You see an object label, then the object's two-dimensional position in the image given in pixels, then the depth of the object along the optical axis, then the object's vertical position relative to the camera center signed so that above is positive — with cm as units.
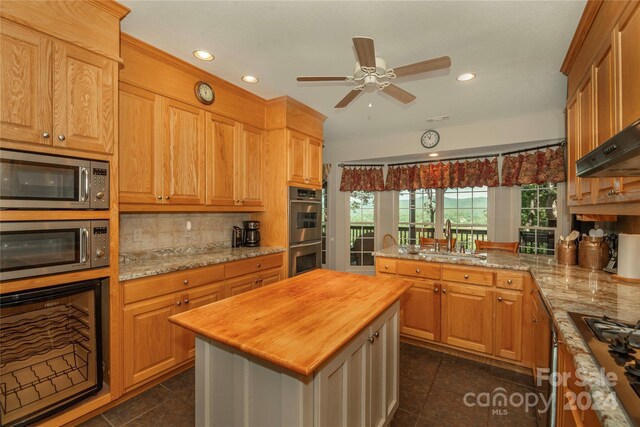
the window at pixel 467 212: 427 +0
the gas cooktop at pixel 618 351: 76 -49
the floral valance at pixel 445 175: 401 +59
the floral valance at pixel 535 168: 338 +58
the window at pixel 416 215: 470 -4
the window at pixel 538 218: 373 -8
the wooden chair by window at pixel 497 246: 332 -42
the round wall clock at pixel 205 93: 266 +118
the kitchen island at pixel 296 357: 105 -63
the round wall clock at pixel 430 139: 405 +110
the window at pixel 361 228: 512 -28
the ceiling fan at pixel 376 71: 155 +91
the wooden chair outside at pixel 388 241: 488 -50
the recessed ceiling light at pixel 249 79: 272 +134
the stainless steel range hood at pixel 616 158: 84 +19
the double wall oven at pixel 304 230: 342 -22
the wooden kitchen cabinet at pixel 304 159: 342 +71
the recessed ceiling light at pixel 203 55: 228 +133
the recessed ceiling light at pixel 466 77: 249 +124
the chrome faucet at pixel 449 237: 310 -27
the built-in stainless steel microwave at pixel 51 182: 150 +19
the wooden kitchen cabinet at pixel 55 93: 149 +72
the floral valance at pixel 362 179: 488 +60
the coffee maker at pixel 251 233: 339 -24
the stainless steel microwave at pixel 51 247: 148 -20
